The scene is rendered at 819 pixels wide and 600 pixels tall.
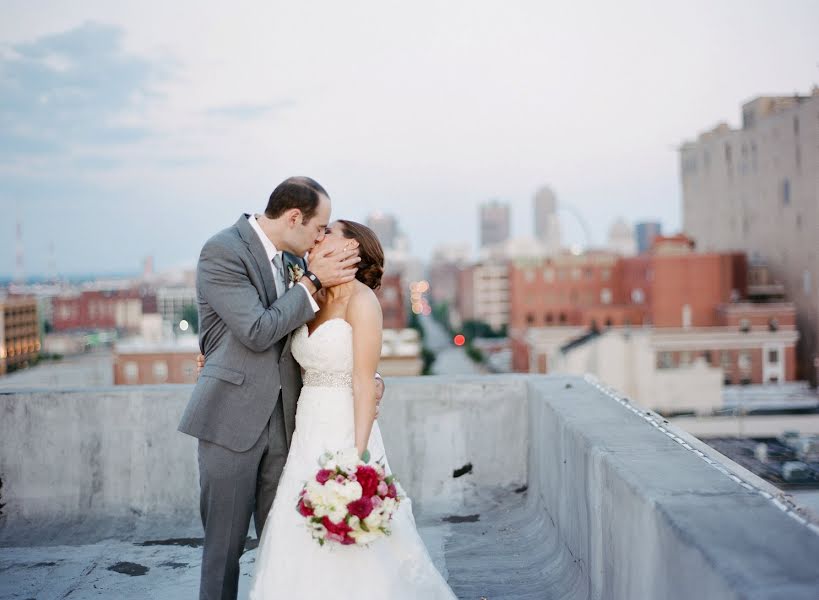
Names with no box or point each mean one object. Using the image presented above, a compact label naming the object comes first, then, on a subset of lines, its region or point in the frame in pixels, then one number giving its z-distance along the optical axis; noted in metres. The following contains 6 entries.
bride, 3.21
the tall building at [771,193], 49.12
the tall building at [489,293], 113.56
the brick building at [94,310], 103.06
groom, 3.20
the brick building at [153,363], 39.66
